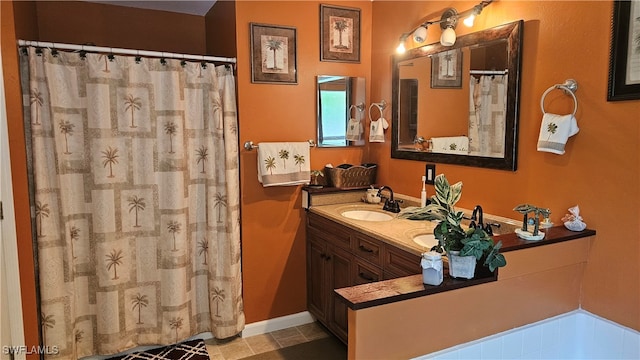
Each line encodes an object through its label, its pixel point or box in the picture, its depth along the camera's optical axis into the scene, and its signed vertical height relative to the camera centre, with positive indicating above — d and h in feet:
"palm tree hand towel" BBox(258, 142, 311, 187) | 9.22 -0.75
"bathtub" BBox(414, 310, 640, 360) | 5.30 -2.84
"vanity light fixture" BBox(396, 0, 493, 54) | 7.25 +1.96
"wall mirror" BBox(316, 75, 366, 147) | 10.00 +0.47
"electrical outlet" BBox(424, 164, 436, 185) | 8.70 -0.92
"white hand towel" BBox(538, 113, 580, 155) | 5.93 -0.04
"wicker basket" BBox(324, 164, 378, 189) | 9.90 -1.12
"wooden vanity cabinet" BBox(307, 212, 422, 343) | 7.13 -2.60
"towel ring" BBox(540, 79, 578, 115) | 5.96 +0.58
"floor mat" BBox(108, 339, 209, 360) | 8.80 -4.72
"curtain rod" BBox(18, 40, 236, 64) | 7.57 +1.54
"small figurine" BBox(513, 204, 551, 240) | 5.65 -1.30
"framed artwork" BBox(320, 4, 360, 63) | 9.82 +2.27
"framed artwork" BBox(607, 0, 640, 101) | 5.28 +0.96
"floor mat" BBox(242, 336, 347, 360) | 8.83 -4.74
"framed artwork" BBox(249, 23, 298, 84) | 9.18 +1.68
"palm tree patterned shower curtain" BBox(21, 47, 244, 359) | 7.87 -1.36
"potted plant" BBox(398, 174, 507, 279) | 4.82 -1.25
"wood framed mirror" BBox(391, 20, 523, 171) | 6.96 +0.54
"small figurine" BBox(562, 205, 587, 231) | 5.94 -1.32
